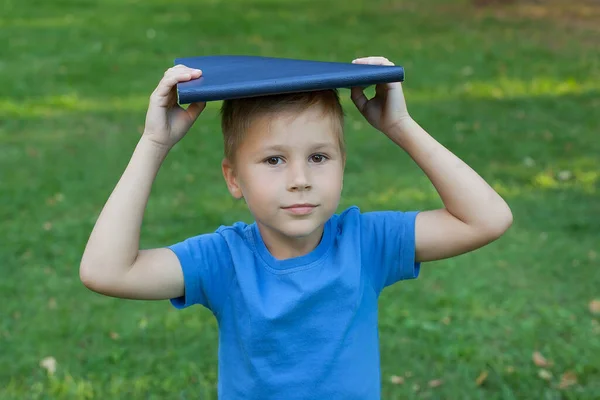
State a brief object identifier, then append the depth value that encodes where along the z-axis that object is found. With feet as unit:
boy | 7.09
